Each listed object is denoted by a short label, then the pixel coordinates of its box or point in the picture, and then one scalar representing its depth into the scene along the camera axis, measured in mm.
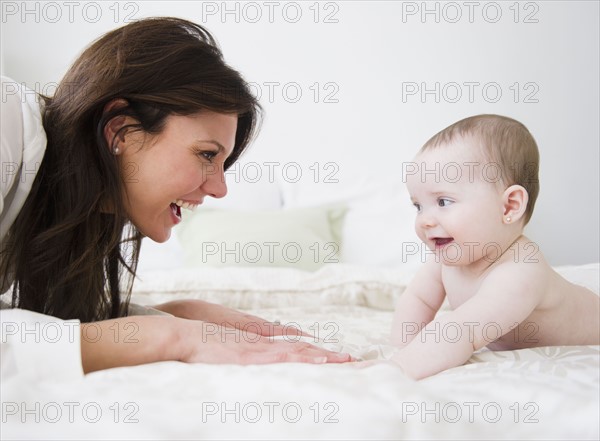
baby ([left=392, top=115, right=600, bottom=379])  1023
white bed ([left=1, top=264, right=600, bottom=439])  653
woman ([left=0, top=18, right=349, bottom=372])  1095
